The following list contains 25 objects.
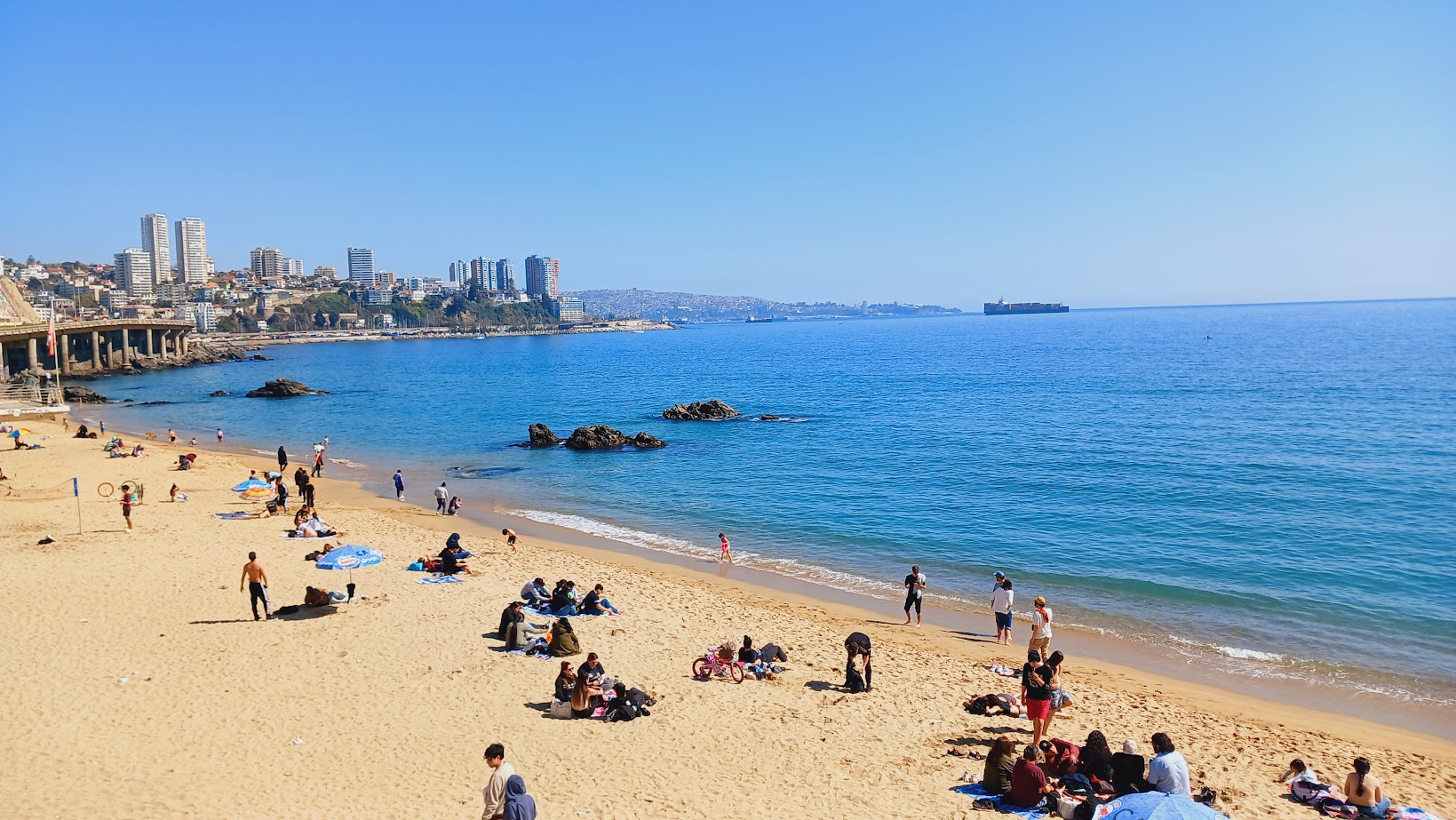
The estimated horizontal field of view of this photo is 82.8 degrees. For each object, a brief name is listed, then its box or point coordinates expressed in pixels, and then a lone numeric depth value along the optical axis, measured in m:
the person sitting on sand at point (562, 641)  14.05
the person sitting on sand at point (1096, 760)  9.50
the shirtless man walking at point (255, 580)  15.30
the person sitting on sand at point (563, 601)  16.55
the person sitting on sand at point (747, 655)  13.77
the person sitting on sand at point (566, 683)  11.90
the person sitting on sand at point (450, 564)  19.27
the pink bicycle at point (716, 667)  13.48
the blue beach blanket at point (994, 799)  9.12
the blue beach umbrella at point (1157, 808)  7.41
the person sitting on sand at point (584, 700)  11.62
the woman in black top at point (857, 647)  13.02
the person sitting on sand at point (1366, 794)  9.41
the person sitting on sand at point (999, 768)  9.65
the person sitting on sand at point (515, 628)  14.34
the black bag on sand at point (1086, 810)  8.80
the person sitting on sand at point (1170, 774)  8.86
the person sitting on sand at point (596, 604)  16.77
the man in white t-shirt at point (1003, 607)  16.25
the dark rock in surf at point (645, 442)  43.91
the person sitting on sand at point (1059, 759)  9.70
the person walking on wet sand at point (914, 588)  17.27
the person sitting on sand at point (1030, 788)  9.24
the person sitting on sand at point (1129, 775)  9.12
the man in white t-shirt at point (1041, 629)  14.50
